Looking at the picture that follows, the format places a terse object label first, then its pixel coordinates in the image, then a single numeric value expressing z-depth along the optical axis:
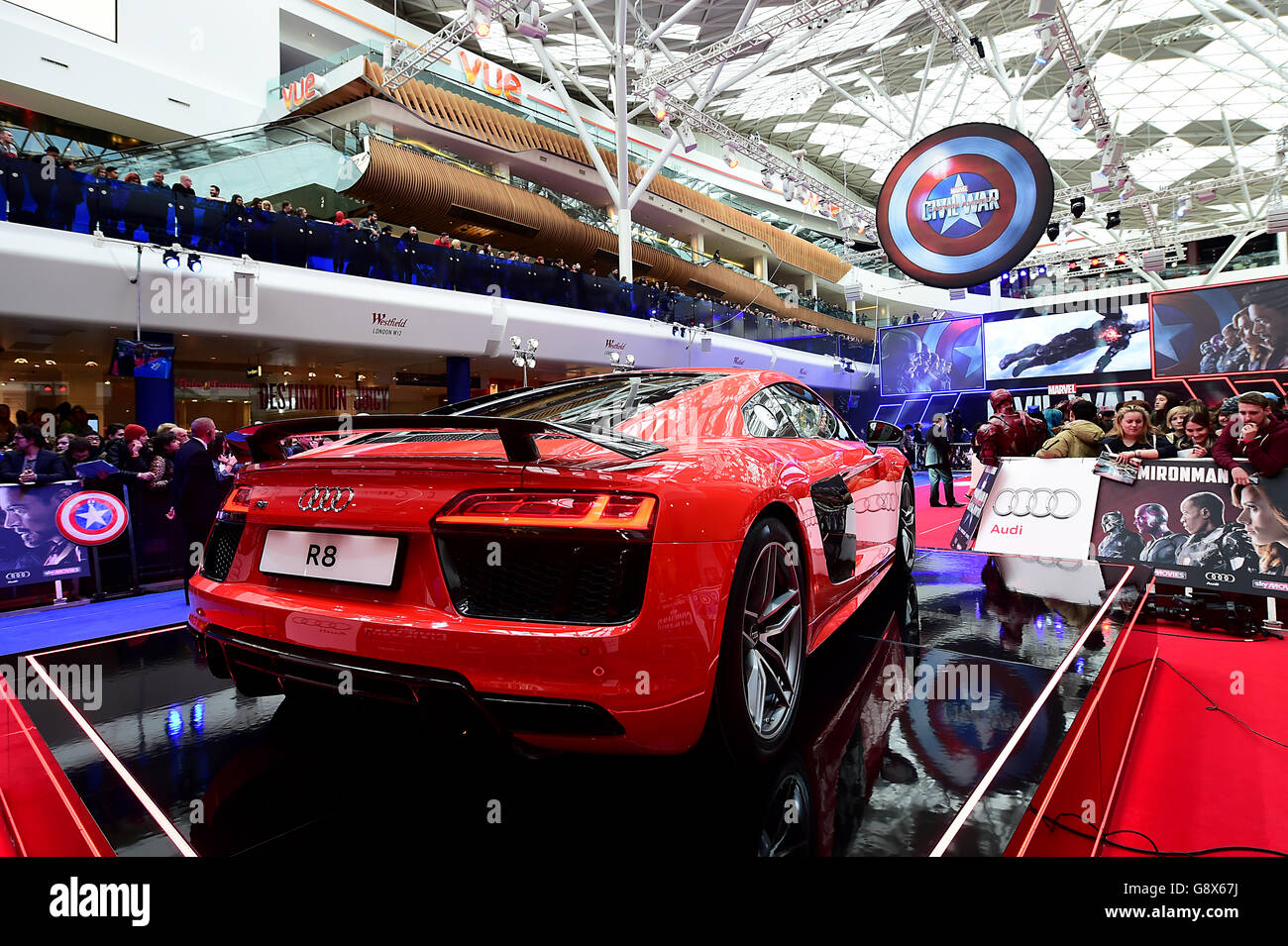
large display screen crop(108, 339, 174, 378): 9.25
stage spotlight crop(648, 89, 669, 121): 14.30
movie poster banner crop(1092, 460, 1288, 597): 4.00
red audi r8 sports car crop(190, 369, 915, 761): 1.36
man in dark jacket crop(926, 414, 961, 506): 10.54
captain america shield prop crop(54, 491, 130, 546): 4.98
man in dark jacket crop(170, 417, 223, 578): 5.17
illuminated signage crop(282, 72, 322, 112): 17.30
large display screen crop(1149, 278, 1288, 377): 16.08
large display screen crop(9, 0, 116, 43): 13.68
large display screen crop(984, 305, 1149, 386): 19.75
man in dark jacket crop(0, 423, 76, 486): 5.02
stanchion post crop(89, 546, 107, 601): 5.19
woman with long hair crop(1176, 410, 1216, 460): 5.09
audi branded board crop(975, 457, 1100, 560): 4.78
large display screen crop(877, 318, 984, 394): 21.75
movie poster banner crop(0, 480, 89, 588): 4.84
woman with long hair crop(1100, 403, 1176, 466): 4.73
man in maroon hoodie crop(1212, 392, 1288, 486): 4.02
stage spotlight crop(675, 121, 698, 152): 15.45
